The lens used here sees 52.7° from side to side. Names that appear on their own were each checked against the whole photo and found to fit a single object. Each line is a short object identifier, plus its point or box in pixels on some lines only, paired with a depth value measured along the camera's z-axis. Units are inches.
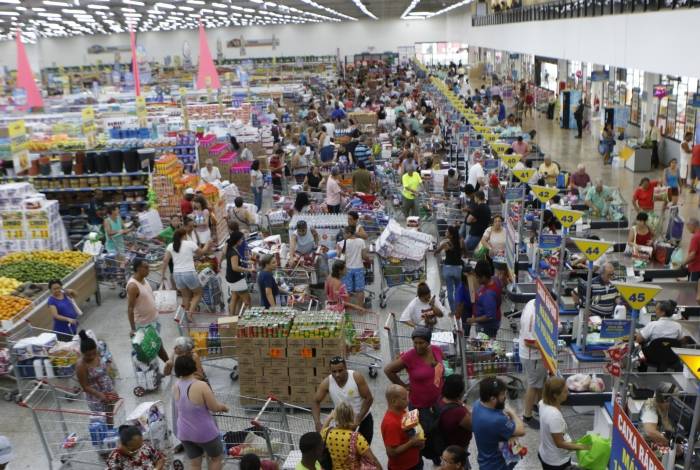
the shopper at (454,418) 214.7
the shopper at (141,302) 347.3
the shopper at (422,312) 316.8
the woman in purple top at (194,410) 239.3
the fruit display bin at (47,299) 356.8
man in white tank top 243.6
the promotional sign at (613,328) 292.4
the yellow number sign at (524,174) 444.8
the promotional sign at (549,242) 421.7
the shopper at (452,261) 381.7
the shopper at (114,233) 499.5
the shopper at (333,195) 568.4
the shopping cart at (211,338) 333.7
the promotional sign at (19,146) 628.4
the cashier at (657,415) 252.7
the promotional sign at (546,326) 250.2
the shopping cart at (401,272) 432.4
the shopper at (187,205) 523.8
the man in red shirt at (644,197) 527.2
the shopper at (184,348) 266.2
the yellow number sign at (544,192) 394.3
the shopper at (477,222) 458.6
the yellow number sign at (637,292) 231.9
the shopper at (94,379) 284.5
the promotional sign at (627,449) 181.6
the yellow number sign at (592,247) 285.6
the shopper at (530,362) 291.9
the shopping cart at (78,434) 273.6
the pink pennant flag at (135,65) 773.0
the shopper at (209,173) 627.2
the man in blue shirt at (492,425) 210.4
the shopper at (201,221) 483.2
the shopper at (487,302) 324.5
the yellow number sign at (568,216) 342.3
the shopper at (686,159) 720.3
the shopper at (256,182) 656.4
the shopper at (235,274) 400.8
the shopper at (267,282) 366.0
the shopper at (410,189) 580.7
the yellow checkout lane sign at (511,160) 520.3
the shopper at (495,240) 418.0
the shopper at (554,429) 224.1
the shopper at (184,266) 402.9
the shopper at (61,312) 365.4
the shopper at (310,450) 190.7
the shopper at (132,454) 217.2
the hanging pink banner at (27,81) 759.1
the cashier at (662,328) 300.7
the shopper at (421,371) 250.8
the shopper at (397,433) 214.1
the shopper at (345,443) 204.1
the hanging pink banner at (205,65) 802.7
